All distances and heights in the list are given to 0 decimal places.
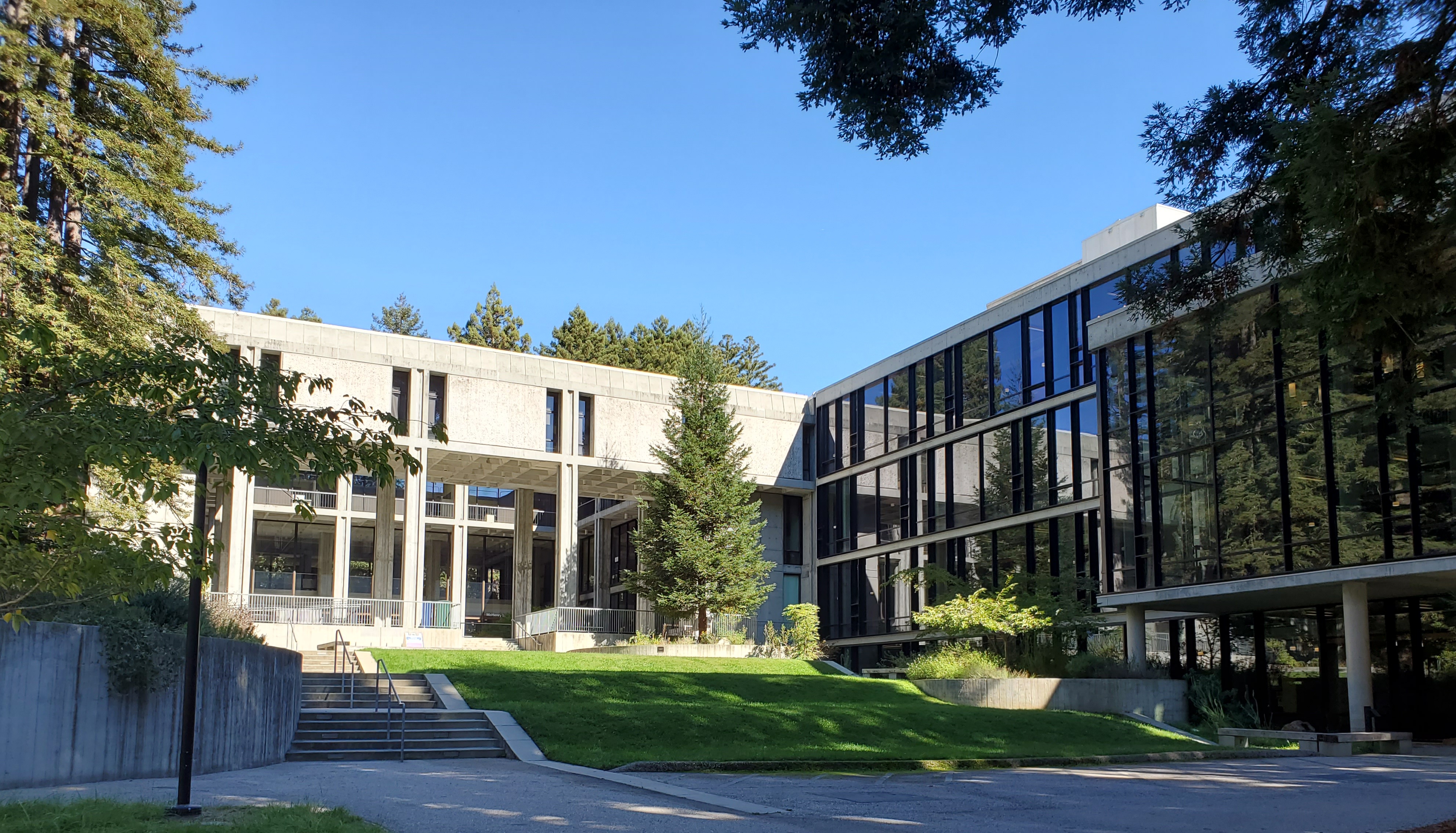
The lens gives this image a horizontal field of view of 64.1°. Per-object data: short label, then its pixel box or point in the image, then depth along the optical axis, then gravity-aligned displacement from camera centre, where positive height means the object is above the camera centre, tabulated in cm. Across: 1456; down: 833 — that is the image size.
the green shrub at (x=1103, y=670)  2459 -161
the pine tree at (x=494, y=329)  6094 +1370
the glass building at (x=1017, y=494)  2088 +257
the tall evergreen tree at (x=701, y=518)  3444 +219
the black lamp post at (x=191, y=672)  858 -66
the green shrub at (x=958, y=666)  2488 -157
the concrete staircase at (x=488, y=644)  3472 -163
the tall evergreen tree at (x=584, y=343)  5900 +1262
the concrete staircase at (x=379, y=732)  1588 -202
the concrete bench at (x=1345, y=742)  1905 -240
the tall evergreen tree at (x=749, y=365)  6431 +1255
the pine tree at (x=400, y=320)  6594 +1520
